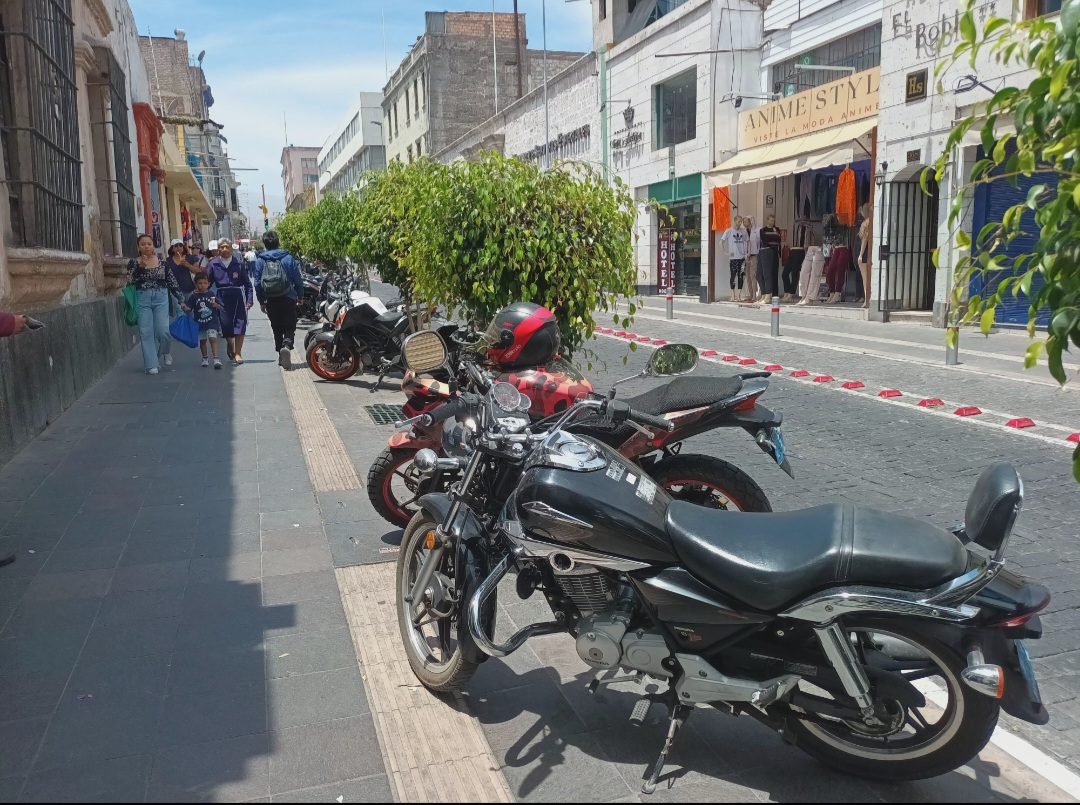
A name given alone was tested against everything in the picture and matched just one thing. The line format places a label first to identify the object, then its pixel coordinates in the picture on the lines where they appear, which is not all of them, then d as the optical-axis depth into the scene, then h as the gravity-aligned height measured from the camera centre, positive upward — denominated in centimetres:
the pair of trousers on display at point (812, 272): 1975 -14
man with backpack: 1166 -22
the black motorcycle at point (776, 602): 241 -95
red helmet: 481 -35
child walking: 1162 -44
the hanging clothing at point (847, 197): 1784 +134
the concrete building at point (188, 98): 4662 +1079
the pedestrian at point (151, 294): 1088 -19
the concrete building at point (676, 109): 2241 +440
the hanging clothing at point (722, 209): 2265 +145
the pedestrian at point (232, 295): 1166 -24
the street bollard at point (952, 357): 1103 -116
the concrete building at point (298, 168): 13766 +1663
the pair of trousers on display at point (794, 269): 2123 -7
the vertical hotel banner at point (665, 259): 2644 +27
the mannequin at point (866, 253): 1752 +23
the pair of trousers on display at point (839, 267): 1959 -5
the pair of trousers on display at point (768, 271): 2142 -11
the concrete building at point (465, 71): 4788 +1082
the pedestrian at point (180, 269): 1187 +11
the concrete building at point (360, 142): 6875 +1077
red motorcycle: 418 -71
